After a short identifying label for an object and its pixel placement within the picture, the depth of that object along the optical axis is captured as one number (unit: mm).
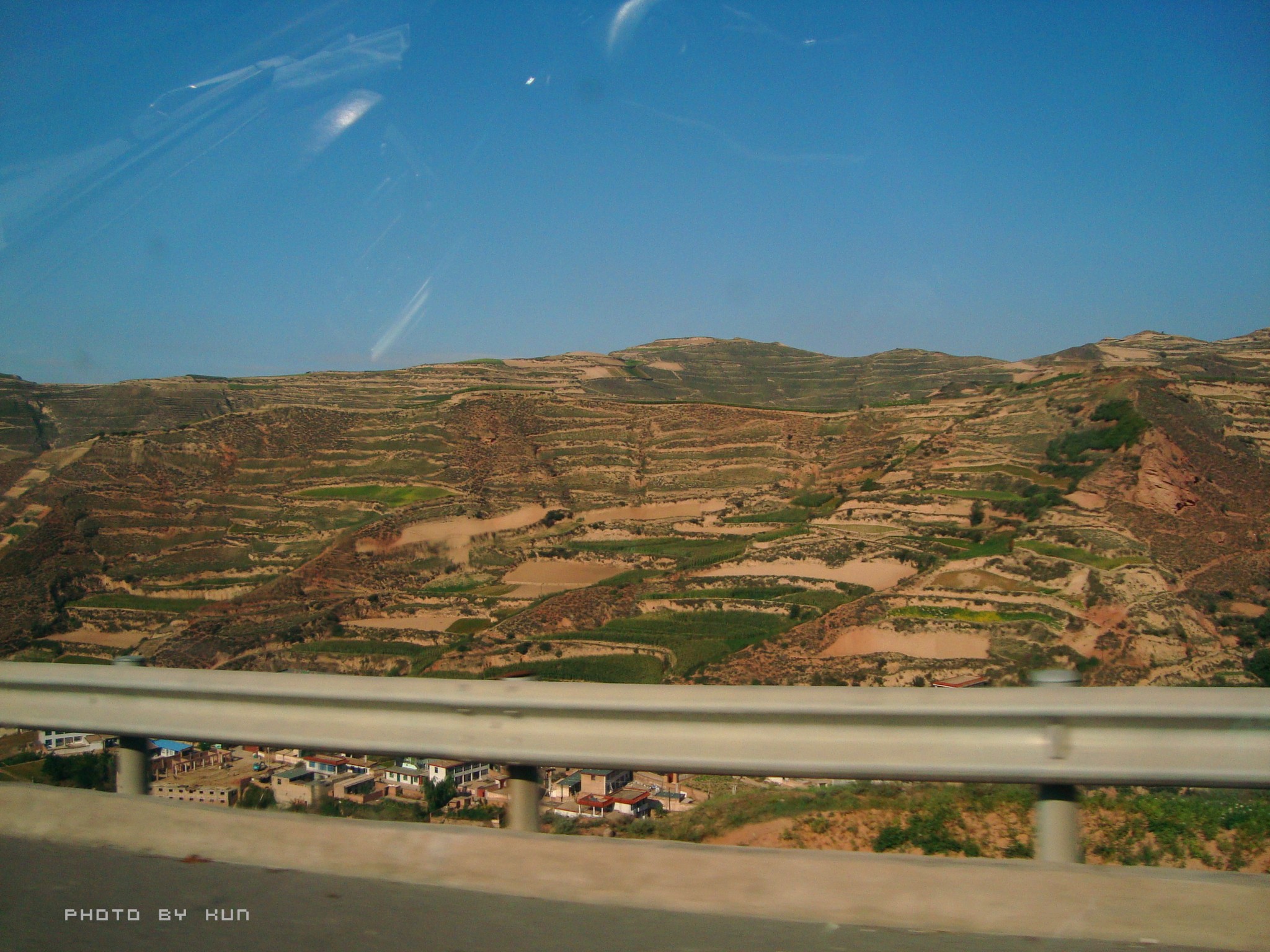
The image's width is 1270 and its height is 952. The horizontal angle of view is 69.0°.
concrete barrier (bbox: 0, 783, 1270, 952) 3238
